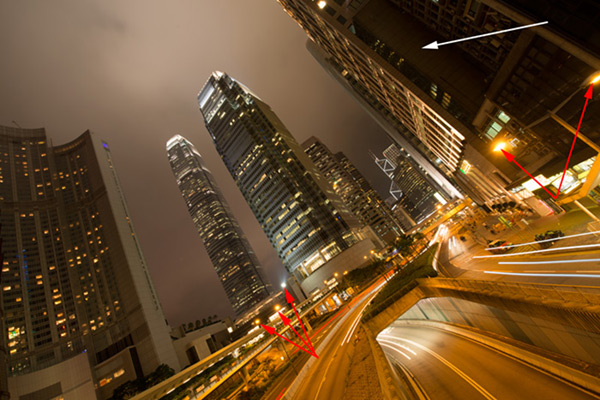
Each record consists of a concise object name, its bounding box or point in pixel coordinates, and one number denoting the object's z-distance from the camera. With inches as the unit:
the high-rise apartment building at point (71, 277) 3144.7
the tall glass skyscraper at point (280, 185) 4247.0
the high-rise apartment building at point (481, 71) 1048.8
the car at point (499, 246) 1199.8
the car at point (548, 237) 993.5
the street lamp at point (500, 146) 1560.5
